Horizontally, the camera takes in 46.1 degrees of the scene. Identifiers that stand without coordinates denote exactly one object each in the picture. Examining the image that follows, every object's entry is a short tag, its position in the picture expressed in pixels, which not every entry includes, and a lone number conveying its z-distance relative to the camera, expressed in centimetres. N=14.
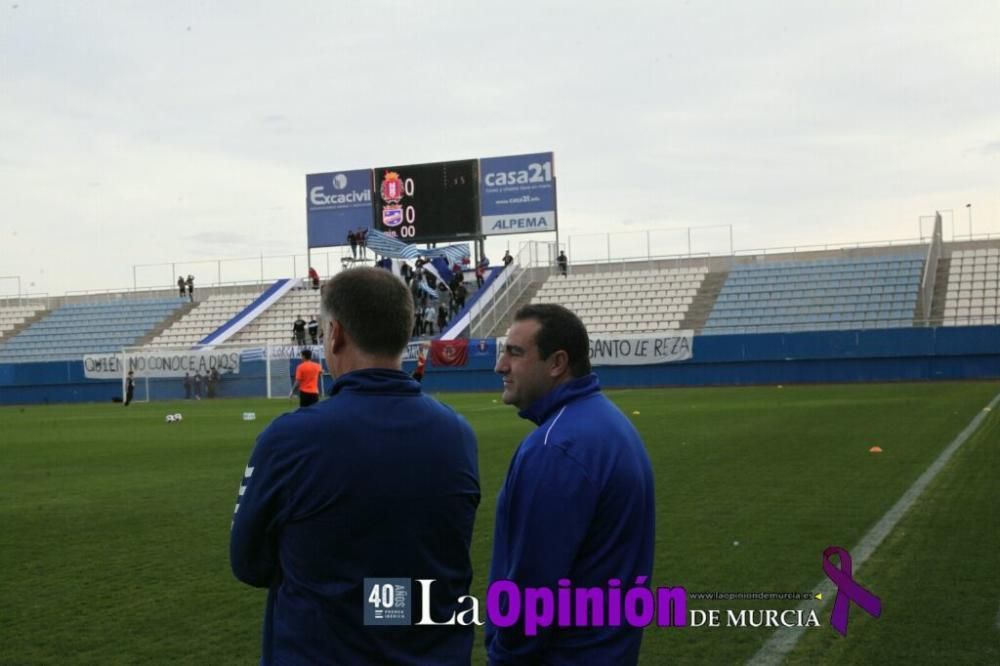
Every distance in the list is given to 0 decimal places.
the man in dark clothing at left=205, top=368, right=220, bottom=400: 4619
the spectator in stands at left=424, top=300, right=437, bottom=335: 4978
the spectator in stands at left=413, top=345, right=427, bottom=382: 3575
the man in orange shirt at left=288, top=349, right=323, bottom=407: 2155
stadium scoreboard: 4959
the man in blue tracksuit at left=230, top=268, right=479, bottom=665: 277
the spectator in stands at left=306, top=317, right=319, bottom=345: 4956
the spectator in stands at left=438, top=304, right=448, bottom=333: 4988
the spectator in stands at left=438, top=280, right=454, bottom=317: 5045
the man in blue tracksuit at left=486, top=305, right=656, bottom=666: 313
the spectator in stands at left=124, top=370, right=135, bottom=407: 4286
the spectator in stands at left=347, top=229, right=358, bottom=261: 5025
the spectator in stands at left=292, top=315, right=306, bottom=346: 4478
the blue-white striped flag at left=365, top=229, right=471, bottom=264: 4956
